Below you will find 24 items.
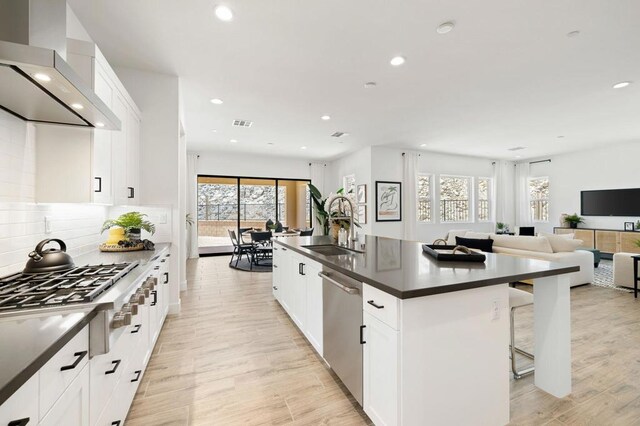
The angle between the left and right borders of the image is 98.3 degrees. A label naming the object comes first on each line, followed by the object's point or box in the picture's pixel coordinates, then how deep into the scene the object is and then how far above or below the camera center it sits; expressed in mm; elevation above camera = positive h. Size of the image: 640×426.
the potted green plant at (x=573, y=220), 7641 -151
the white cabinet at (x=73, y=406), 862 -651
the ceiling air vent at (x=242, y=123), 5191 +1781
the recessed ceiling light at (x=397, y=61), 3023 +1720
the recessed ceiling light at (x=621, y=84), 3564 +1704
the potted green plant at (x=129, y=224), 2730 -78
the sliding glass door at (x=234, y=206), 8266 +307
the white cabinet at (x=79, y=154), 1850 +437
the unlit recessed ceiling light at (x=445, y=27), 2455 +1694
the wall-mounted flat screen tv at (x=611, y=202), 6754 +314
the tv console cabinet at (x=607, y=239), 6452 -604
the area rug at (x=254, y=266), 6075 -1167
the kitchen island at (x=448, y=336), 1318 -645
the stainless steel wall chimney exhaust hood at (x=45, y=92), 1043 +599
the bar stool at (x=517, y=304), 1981 -639
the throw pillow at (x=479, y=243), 4590 -469
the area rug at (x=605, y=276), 4489 -1161
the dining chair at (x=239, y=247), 6535 -735
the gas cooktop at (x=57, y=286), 1109 -334
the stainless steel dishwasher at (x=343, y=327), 1668 -749
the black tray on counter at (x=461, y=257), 1896 -289
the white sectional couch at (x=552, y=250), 4250 -565
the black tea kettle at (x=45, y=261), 1599 -264
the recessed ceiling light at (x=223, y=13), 2246 +1690
